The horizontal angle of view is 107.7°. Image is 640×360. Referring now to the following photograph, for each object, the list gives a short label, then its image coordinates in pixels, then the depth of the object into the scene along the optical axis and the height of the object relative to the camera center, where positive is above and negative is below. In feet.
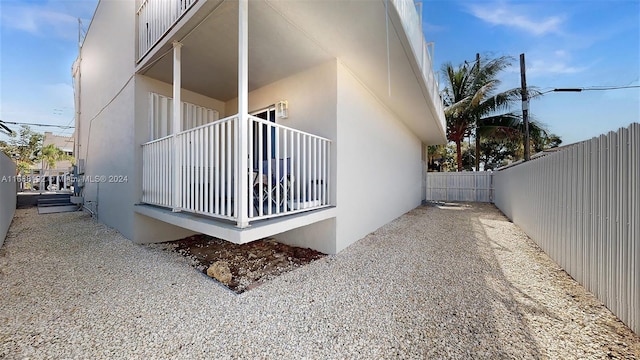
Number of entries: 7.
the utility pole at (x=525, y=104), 33.36 +11.02
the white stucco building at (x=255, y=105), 9.68 +5.10
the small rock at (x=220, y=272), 9.93 -4.09
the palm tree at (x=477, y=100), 40.50 +13.99
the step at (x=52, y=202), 25.67 -2.58
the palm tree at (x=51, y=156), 55.67 +5.53
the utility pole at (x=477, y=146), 45.28 +6.67
